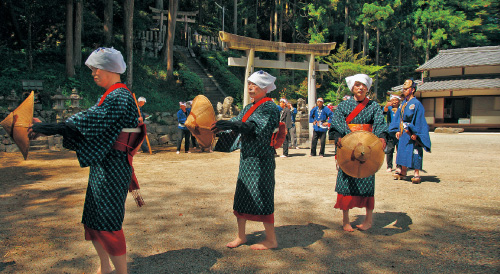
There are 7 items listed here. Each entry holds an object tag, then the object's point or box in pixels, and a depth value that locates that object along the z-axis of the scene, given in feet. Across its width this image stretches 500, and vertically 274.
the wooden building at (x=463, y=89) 77.66
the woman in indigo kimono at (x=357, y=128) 13.55
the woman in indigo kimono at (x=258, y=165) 11.51
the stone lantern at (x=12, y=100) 38.27
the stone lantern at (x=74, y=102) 41.51
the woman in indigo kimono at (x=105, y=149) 8.69
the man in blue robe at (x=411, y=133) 21.34
